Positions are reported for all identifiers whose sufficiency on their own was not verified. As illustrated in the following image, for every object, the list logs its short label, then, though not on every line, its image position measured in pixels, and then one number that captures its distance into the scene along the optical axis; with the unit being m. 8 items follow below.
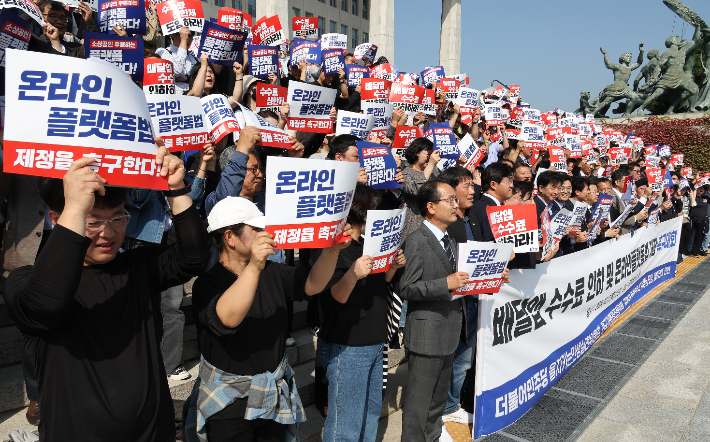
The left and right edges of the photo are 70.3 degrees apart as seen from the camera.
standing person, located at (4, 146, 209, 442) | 1.56
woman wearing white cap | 2.40
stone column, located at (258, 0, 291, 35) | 15.11
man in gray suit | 3.63
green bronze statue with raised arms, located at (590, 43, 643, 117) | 31.31
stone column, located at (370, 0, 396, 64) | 22.81
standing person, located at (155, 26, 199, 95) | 5.85
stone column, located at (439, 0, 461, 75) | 28.14
